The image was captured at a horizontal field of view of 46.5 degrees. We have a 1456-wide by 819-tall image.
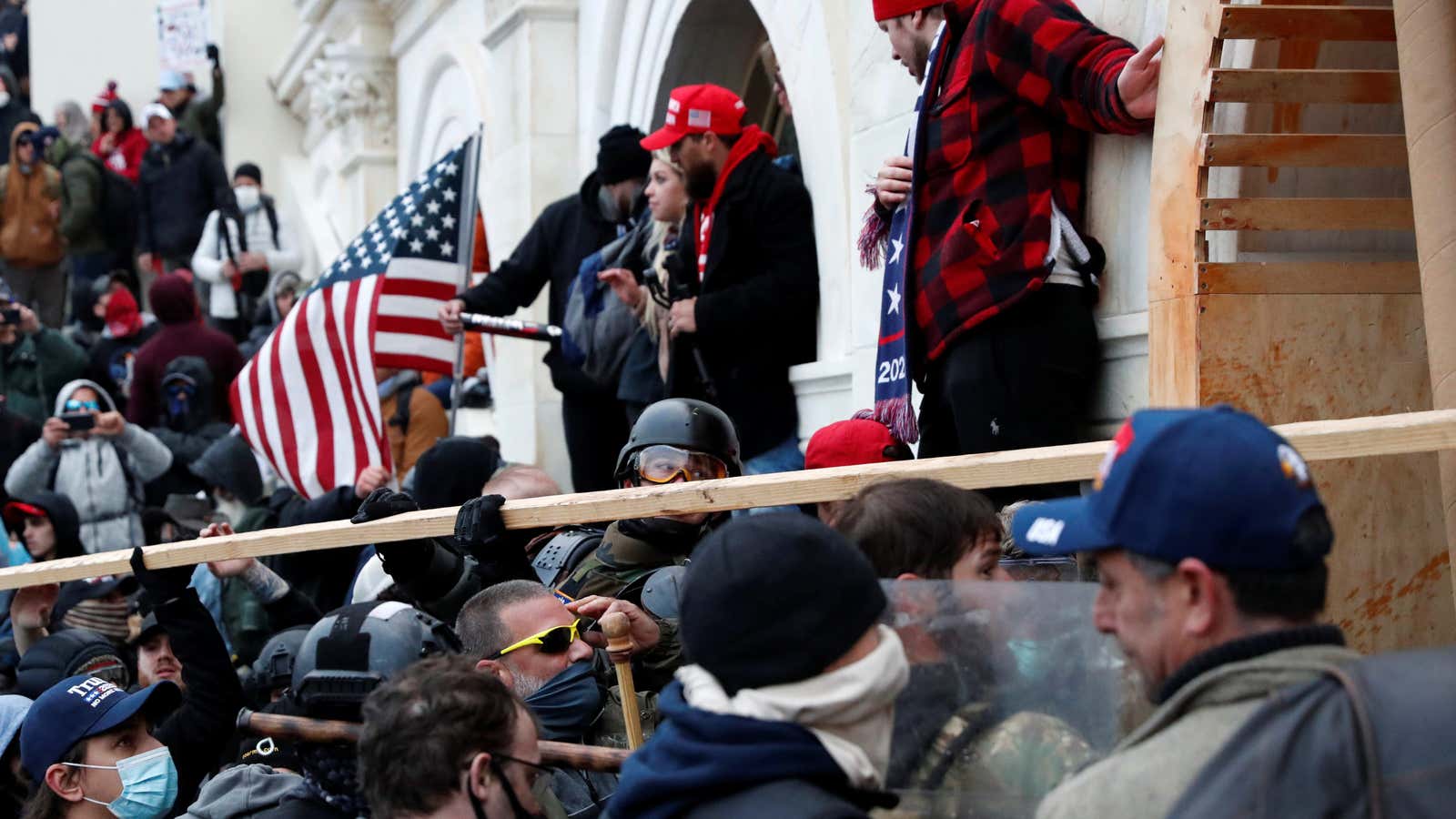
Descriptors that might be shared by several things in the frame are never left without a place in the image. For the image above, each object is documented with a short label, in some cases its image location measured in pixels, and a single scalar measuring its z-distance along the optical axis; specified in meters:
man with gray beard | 3.22
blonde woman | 6.16
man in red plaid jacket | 4.17
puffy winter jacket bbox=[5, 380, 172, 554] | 7.97
